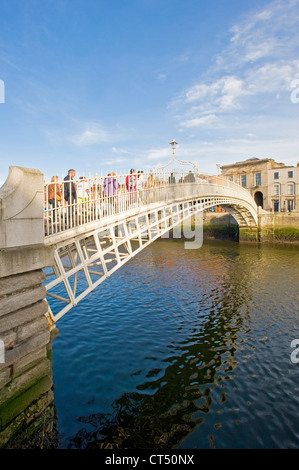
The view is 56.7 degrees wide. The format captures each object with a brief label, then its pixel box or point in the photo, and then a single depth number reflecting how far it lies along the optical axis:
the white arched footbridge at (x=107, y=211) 6.71
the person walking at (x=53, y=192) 6.53
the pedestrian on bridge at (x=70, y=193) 6.98
